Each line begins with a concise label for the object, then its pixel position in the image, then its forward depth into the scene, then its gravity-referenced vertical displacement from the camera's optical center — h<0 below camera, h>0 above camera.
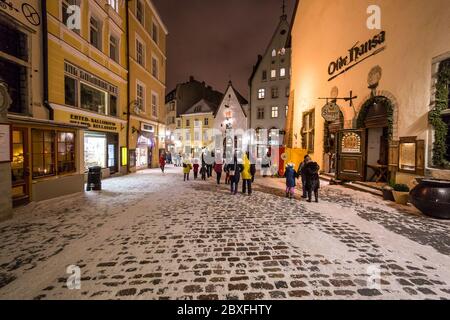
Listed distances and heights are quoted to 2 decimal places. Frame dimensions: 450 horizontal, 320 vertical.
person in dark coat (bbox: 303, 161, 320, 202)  8.58 -0.91
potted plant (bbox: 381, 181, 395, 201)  8.68 -1.44
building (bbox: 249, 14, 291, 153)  31.17 +9.38
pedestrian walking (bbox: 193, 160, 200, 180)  16.01 -1.18
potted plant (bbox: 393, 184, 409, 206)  8.11 -1.39
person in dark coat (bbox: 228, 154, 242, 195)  10.24 -0.94
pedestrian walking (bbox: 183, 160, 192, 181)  14.73 -0.95
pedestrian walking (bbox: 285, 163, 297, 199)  9.38 -1.04
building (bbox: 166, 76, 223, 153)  42.00 +8.22
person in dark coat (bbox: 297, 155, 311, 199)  8.96 -0.71
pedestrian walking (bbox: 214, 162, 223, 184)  13.34 -0.96
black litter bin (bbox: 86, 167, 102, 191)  10.80 -1.37
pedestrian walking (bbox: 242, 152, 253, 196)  10.06 -0.91
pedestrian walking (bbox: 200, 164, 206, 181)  15.15 -1.29
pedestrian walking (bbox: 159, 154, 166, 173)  19.62 -0.85
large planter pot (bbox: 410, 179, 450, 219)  6.42 -1.24
